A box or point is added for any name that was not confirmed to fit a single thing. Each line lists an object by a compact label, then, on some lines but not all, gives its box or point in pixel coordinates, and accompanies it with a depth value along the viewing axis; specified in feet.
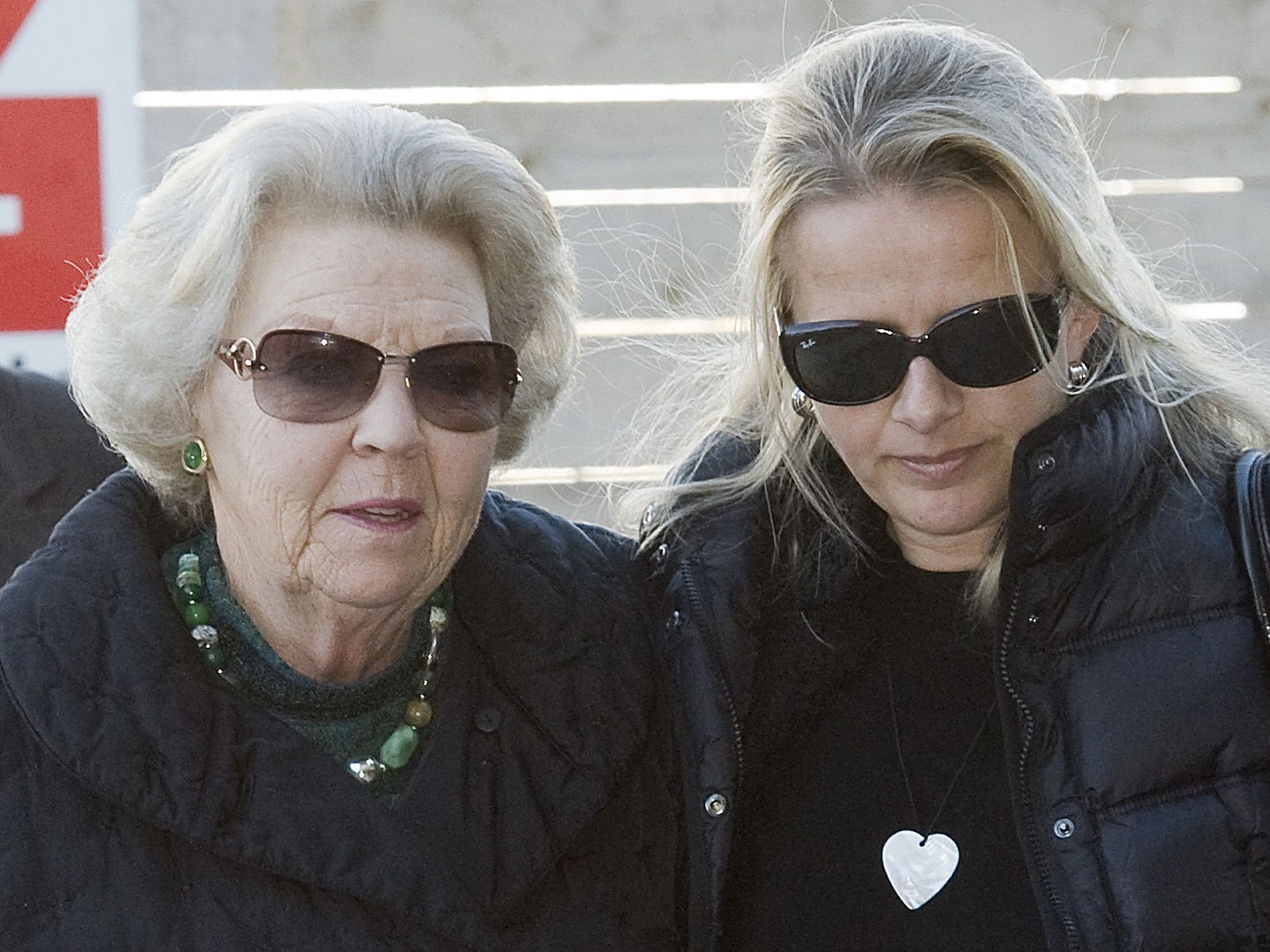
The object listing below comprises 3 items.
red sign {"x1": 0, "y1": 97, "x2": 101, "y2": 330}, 17.65
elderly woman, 14.41
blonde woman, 14.46
